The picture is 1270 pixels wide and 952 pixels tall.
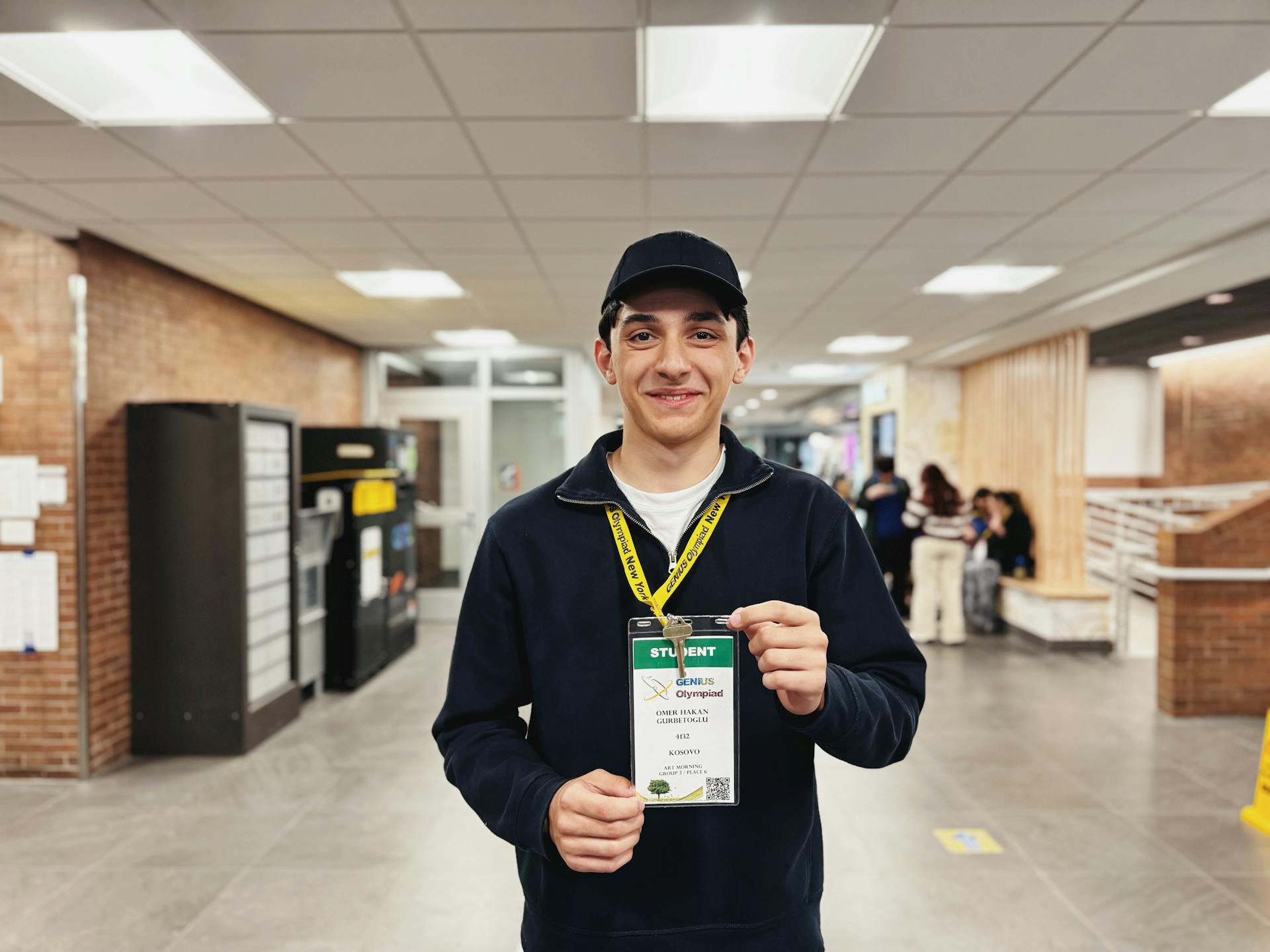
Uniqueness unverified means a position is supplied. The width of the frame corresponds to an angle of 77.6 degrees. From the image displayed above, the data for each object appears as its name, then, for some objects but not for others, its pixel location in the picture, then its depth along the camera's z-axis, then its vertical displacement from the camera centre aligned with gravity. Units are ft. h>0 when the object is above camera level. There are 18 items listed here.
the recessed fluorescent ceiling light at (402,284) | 17.54 +3.97
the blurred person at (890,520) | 25.11 -1.95
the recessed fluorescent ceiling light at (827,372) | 34.99 +4.08
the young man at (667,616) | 3.77 -0.94
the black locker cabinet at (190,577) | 14.48 -2.29
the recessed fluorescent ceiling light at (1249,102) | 8.94 +4.21
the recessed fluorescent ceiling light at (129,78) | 8.14 +4.17
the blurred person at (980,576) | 25.32 -3.72
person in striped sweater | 23.30 -2.81
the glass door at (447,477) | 27.89 -0.76
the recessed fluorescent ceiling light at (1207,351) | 29.40 +4.61
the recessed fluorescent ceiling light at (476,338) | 25.12 +3.89
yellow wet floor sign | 11.55 -5.08
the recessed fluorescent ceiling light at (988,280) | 17.08 +4.11
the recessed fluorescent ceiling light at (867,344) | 26.66 +4.01
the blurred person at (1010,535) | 24.99 -2.41
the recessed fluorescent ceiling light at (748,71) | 8.16 +4.30
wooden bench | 22.54 -4.51
